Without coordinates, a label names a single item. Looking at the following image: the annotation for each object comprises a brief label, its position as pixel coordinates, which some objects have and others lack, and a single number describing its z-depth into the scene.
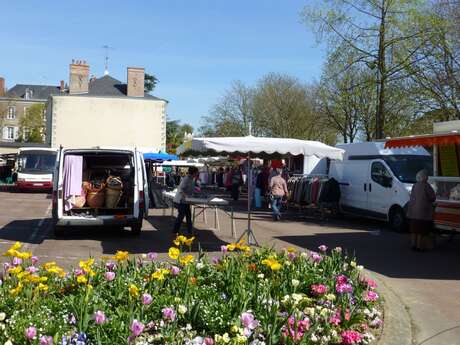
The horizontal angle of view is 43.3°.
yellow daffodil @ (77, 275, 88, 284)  5.22
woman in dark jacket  12.02
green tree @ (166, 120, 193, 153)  88.64
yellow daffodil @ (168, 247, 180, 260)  5.96
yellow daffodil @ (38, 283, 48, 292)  5.19
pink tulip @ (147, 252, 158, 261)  6.56
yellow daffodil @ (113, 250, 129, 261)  5.97
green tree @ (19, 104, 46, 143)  84.19
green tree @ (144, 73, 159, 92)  73.75
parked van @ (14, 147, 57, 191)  30.39
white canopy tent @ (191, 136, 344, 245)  10.82
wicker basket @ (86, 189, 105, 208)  13.66
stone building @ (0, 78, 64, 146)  101.56
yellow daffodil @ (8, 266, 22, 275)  5.37
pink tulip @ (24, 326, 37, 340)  4.07
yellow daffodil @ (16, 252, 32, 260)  5.71
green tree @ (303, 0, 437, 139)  21.83
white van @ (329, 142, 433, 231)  16.38
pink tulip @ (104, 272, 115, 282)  5.54
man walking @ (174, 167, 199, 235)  13.04
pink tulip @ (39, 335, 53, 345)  3.96
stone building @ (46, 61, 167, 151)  60.97
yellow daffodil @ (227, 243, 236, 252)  6.68
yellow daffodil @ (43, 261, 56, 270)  5.80
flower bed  4.51
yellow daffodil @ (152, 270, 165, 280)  5.45
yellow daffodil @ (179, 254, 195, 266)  5.99
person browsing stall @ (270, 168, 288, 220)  18.16
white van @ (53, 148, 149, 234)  12.44
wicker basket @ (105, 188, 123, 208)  13.86
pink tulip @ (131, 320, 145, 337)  4.13
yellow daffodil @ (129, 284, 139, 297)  4.96
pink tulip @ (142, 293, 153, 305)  4.86
